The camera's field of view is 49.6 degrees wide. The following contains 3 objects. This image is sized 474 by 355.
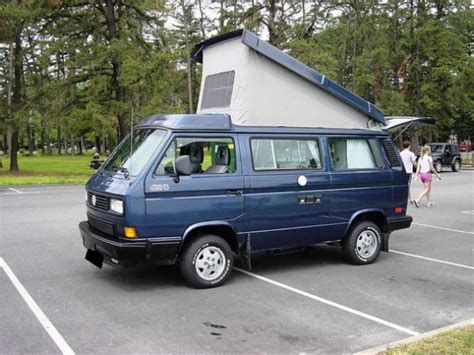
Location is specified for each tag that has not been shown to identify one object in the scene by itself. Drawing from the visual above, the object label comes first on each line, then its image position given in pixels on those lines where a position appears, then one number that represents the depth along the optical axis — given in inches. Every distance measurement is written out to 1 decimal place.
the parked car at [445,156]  1258.0
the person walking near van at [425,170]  586.9
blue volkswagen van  235.6
